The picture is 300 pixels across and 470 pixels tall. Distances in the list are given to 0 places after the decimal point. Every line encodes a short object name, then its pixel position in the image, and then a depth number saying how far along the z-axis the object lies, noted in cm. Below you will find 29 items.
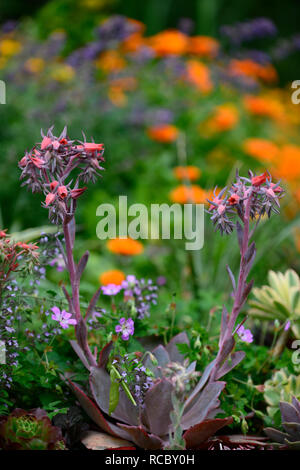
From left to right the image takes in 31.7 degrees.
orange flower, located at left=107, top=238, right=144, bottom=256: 238
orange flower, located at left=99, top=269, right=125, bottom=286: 202
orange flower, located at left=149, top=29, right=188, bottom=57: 409
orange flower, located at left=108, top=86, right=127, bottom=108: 379
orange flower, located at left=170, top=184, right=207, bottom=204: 272
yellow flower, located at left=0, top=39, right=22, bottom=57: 421
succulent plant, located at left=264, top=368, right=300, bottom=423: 134
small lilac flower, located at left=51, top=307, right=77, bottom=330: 121
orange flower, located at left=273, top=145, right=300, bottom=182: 343
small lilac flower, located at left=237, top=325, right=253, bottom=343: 132
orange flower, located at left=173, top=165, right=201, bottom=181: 300
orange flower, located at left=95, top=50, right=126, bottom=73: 423
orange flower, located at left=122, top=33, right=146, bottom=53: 435
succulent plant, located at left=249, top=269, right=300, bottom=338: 153
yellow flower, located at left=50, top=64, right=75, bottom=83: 376
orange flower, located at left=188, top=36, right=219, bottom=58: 428
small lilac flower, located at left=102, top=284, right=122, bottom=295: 143
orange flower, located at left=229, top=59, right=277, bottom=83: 435
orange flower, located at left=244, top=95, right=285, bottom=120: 399
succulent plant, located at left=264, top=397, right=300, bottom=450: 123
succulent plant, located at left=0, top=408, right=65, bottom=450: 106
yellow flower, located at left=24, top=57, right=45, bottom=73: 378
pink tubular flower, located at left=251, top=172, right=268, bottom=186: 107
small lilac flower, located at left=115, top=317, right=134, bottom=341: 125
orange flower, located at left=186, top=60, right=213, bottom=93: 409
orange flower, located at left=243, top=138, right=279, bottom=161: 336
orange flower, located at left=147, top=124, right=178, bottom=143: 348
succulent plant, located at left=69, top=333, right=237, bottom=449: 118
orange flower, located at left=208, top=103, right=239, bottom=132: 366
